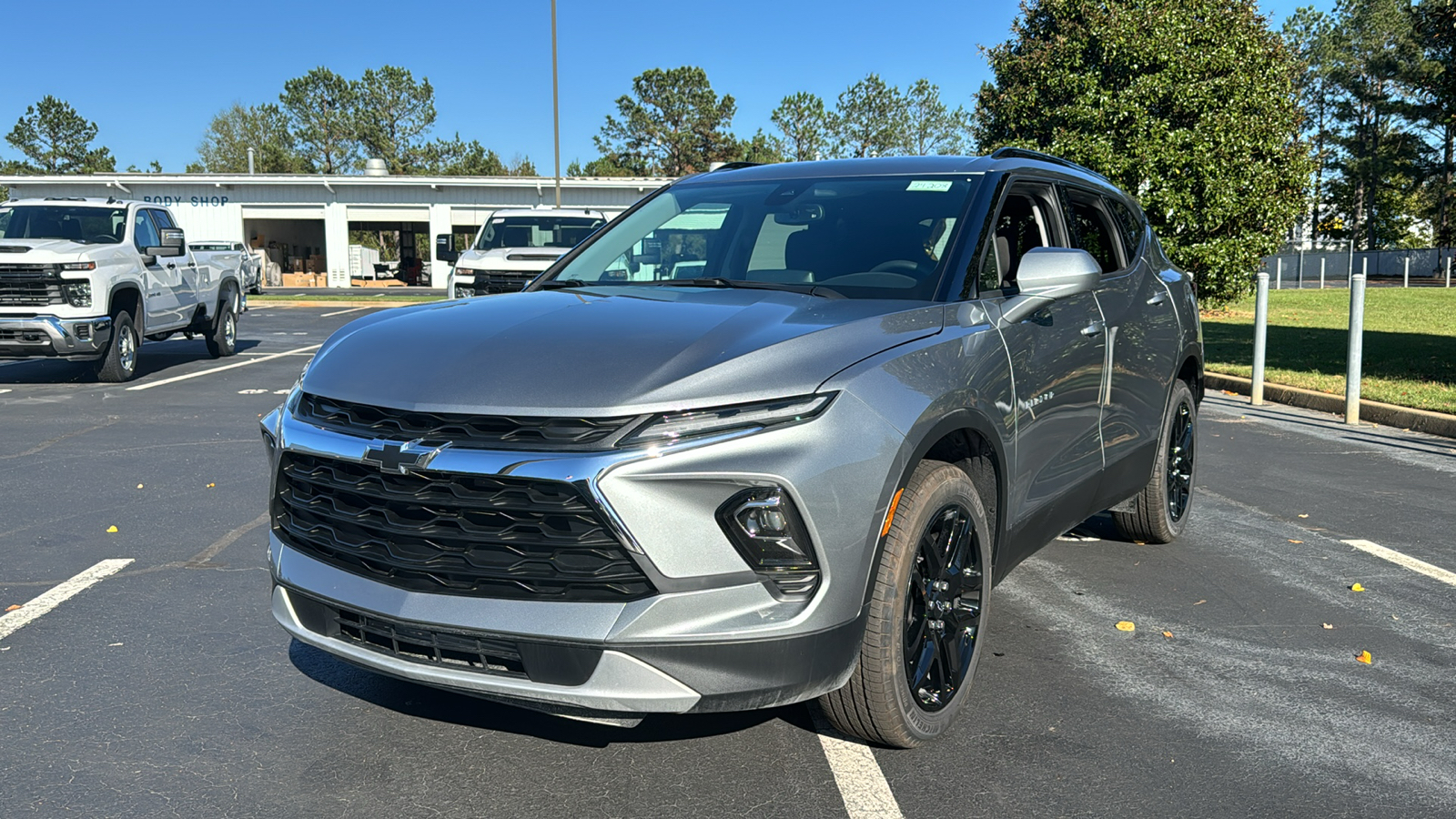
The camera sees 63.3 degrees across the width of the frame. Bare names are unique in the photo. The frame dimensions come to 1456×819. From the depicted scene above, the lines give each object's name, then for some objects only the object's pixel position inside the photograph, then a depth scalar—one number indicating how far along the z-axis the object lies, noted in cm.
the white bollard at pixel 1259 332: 1197
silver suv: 285
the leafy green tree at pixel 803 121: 9225
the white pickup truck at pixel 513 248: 1596
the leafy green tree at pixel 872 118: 9481
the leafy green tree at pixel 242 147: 9262
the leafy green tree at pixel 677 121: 9294
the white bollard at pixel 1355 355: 1041
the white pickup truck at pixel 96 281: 1231
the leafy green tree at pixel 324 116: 9781
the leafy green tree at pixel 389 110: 9669
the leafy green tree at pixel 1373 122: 7069
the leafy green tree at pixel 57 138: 9819
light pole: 3359
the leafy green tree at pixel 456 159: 9894
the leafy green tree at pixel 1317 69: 7738
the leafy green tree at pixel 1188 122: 2214
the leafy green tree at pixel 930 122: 9706
